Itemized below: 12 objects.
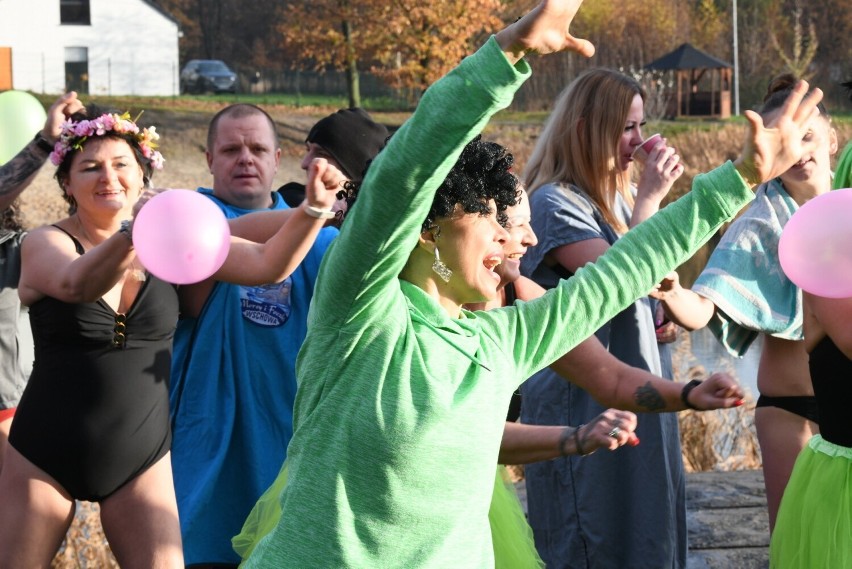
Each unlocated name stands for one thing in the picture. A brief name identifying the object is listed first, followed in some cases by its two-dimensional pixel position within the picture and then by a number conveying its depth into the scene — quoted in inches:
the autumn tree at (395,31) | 2236.5
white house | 3394.7
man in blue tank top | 279.6
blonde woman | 291.2
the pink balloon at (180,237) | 211.3
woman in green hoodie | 144.6
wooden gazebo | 2598.5
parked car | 3294.1
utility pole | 2712.0
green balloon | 383.6
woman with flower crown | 248.4
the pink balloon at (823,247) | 204.4
